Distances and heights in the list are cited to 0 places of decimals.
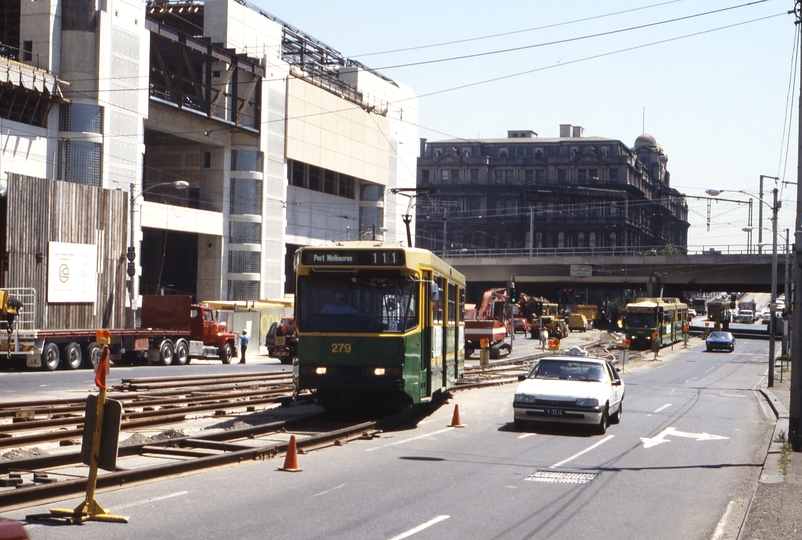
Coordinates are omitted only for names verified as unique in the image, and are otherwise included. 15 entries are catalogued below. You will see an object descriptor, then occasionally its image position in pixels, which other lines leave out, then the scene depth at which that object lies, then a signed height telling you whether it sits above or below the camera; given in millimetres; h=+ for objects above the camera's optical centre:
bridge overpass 82562 +2614
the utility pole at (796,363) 16297 -1031
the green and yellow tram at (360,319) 17094 -490
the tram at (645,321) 65062 -1490
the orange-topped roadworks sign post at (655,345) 55872 -2656
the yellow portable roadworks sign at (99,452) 9195 -1624
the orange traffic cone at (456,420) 18859 -2477
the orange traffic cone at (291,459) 12727 -2247
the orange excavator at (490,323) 48844 -1469
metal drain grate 12859 -2448
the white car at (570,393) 17859 -1809
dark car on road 65750 -2785
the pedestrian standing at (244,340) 45062 -2425
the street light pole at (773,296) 36688 +282
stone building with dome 133125 +14348
